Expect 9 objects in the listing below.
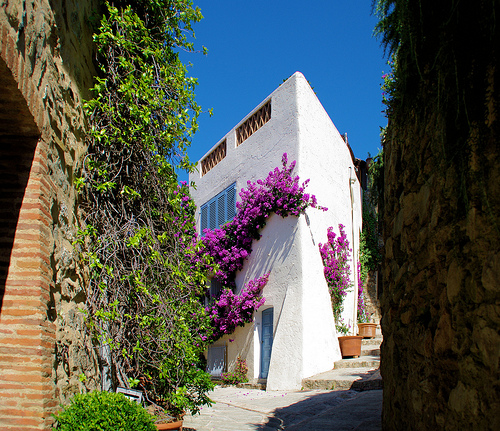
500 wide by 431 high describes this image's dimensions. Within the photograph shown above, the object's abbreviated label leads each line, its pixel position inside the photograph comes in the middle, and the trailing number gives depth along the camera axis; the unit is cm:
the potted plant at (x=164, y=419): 428
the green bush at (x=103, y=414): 328
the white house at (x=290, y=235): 941
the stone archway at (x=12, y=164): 319
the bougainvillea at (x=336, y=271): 1074
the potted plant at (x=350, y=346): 1006
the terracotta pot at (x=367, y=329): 1217
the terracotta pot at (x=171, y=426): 425
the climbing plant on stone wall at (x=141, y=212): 438
